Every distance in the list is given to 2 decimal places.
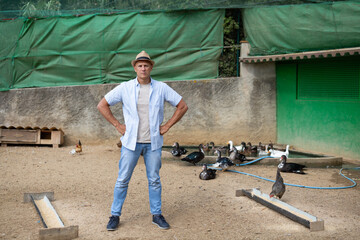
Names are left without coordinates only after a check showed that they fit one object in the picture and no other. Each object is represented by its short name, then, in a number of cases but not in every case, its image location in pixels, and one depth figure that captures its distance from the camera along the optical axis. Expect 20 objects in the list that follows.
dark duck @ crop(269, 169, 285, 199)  6.38
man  5.22
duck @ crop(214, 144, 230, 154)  10.97
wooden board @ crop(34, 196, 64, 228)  5.33
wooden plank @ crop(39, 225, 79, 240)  4.80
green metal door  10.45
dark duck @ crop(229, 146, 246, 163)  9.31
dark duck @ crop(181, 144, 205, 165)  9.42
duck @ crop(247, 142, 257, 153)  11.09
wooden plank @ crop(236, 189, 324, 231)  5.30
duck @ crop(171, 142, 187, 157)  10.07
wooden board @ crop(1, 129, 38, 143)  11.86
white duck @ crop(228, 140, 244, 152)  11.10
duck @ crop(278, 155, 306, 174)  8.92
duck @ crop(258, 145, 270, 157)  10.79
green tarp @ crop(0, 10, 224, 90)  12.88
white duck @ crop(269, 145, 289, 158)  10.32
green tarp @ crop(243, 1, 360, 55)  10.41
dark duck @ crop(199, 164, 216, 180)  8.30
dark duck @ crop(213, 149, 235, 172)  9.03
